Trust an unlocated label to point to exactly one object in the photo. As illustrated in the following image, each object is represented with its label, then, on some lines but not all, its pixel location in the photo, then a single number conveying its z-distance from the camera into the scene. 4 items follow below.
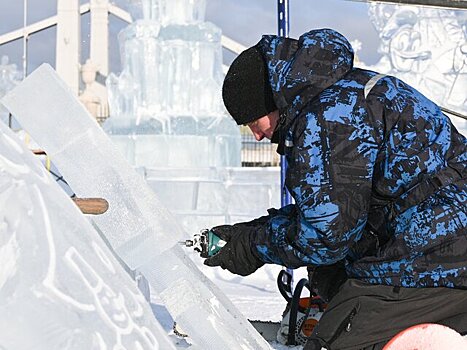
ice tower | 17.06
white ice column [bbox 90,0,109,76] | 30.61
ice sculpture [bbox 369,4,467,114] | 21.41
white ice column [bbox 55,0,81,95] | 28.80
